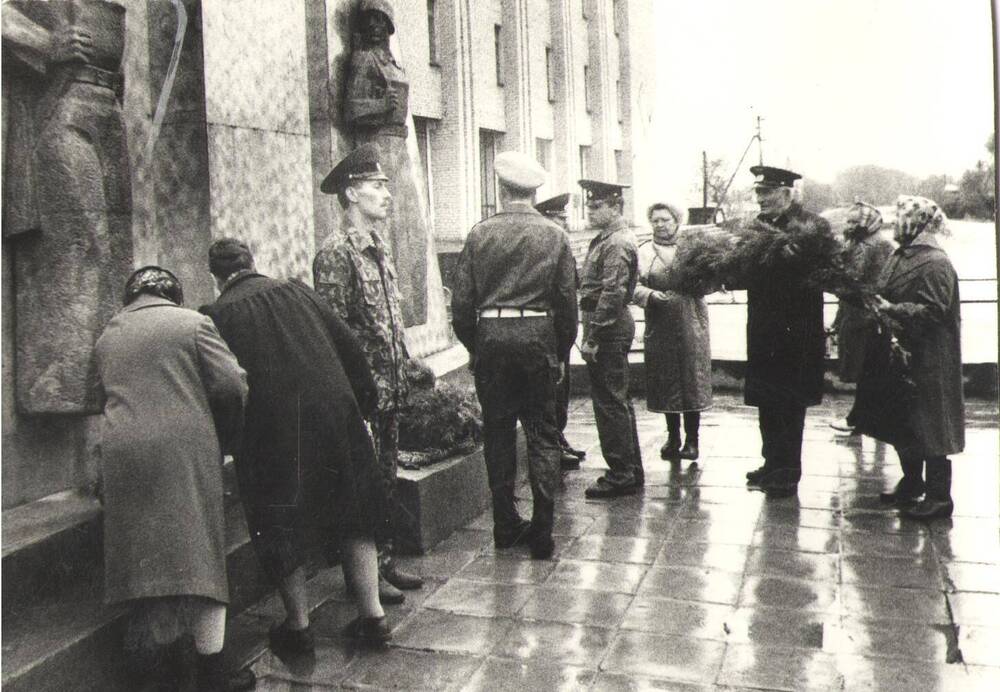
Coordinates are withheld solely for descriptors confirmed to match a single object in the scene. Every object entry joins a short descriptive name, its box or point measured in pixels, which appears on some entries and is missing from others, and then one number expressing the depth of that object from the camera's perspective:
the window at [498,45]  11.17
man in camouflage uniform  4.55
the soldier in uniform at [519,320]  5.35
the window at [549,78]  10.91
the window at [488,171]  10.77
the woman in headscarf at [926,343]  5.63
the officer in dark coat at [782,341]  6.32
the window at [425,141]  9.74
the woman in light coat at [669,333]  7.45
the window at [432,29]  10.38
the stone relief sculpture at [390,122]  6.67
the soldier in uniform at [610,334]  6.46
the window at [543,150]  11.82
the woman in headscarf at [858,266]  6.04
